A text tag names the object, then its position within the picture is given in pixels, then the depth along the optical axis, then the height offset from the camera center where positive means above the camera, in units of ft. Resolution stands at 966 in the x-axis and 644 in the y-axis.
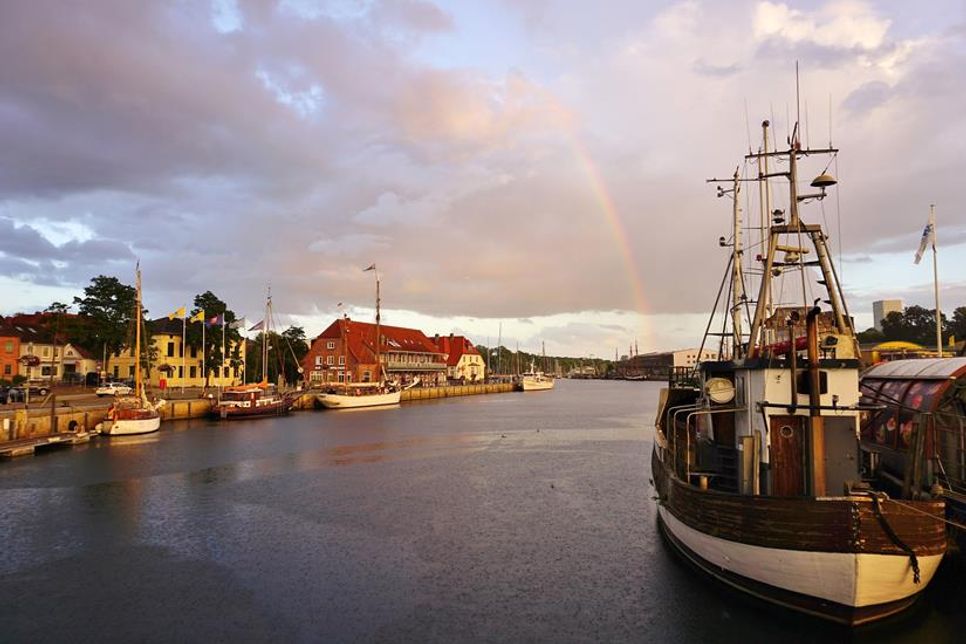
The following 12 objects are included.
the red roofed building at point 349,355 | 318.86 -1.02
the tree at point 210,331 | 273.95 +10.11
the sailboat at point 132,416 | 152.66 -15.28
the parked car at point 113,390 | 203.45 -11.40
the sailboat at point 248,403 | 205.16 -16.53
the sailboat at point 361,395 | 251.60 -17.65
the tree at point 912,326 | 303.19 +11.79
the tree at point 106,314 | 247.91 +16.37
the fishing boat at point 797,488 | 37.11 -9.32
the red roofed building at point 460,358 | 444.55 -3.94
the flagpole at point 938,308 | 78.12 +5.60
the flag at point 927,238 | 87.35 +15.48
